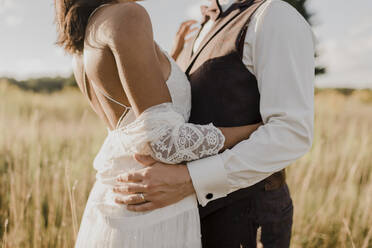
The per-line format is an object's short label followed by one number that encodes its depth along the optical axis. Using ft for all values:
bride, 3.24
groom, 3.63
